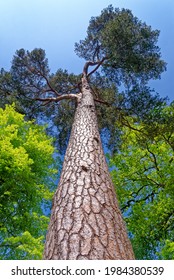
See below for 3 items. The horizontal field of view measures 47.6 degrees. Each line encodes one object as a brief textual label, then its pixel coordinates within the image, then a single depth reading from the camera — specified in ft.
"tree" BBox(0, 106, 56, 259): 16.50
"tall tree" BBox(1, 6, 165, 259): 7.65
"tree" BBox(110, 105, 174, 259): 24.72
